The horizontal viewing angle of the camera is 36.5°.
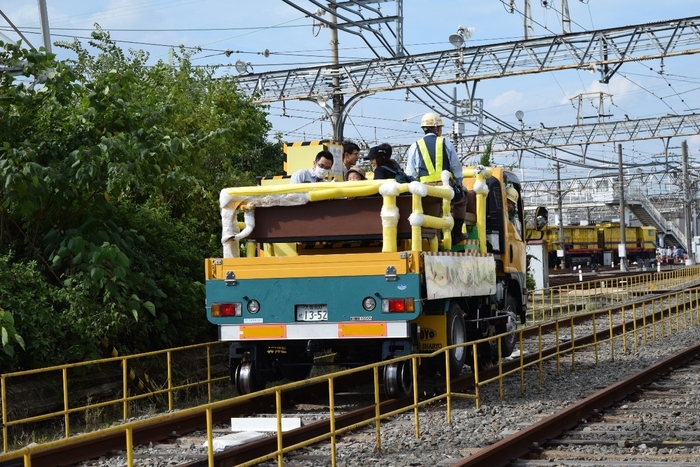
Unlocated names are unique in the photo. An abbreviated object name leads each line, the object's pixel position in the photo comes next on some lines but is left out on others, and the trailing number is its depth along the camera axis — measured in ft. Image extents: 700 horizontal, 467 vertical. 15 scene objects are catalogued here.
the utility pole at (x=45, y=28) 58.49
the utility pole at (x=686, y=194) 224.74
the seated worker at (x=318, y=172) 42.70
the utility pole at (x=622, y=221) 221.66
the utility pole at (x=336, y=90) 96.43
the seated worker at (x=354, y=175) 42.60
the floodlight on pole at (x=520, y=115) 211.00
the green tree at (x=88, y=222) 41.98
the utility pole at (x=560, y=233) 247.91
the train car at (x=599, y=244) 297.94
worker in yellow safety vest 42.27
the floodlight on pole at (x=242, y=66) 133.90
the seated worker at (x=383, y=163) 41.06
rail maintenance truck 37.35
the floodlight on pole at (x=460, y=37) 114.73
